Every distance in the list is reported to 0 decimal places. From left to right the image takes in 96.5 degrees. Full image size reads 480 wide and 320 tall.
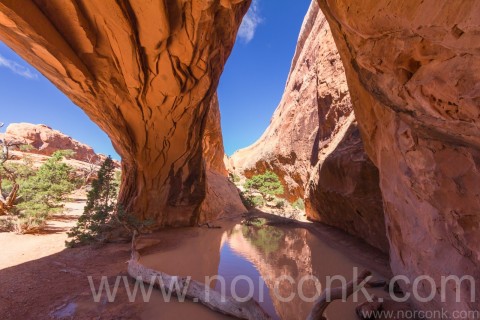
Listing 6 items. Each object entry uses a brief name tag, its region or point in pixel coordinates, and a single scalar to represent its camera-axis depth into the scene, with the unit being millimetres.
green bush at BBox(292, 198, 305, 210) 21516
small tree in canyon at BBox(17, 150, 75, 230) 10156
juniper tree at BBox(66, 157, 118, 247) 8234
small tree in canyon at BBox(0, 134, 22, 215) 11758
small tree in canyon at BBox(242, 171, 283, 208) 23345
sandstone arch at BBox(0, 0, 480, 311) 2420
